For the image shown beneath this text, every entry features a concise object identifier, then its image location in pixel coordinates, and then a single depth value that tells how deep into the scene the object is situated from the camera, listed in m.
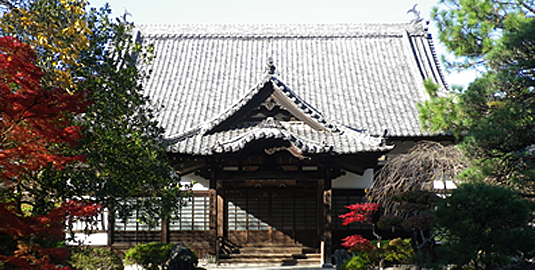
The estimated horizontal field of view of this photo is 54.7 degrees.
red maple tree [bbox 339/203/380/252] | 11.30
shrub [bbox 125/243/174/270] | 11.48
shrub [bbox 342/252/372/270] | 10.73
